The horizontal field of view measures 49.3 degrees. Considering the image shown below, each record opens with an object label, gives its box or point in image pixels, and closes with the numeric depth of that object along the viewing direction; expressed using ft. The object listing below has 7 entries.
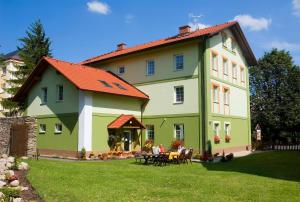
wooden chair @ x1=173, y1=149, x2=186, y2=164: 61.93
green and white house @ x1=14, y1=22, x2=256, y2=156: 76.64
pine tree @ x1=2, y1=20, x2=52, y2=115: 118.52
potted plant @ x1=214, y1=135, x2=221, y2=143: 80.38
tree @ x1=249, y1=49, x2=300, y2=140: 136.36
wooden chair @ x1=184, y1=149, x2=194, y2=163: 63.13
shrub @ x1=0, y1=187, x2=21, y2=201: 27.45
